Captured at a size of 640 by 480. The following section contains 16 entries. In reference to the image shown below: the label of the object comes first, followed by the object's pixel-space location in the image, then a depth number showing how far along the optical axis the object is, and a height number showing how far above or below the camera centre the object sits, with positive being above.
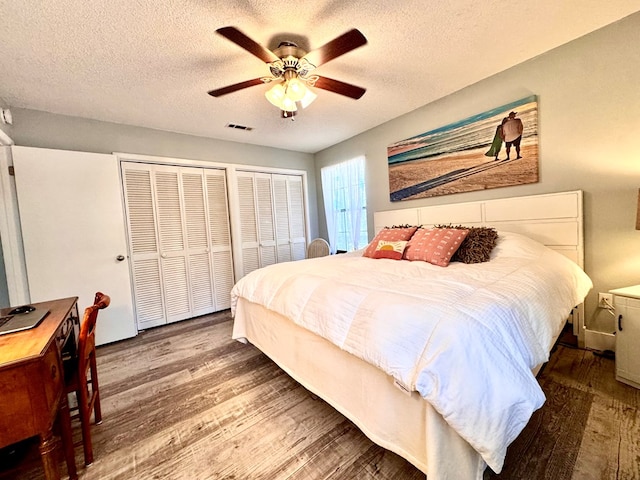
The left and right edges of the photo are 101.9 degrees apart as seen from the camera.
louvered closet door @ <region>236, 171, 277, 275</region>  3.74 +0.10
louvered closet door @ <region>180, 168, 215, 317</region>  3.34 -0.14
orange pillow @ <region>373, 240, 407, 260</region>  2.30 -0.29
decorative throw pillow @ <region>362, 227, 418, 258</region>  2.46 -0.17
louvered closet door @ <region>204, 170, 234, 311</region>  3.53 -0.10
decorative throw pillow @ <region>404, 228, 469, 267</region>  2.02 -0.24
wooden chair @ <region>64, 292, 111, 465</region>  1.23 -0.69
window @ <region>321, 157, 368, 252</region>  3.76 +0.26
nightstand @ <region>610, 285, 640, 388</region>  1.58 -0.82
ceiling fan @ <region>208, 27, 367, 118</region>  1.44 +0.99
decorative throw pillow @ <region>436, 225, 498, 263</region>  1.97 -0.26
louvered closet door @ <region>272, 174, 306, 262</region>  4.11 +0.13
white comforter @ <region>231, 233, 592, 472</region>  0.87 -0.48
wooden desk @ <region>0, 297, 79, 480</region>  0.87 -0.53
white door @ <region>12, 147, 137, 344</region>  2.35 +0.09
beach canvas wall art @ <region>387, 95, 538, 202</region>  2.24 +0.59
